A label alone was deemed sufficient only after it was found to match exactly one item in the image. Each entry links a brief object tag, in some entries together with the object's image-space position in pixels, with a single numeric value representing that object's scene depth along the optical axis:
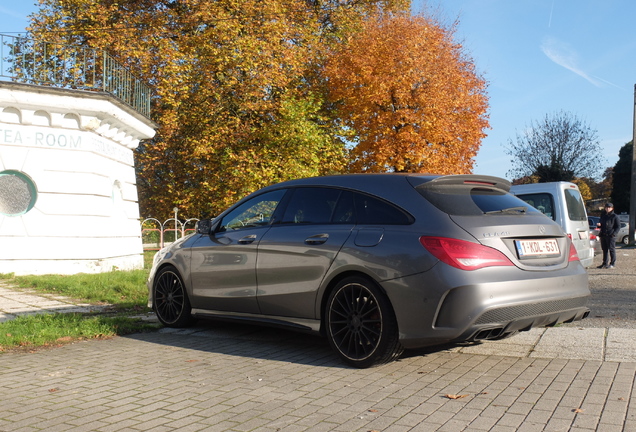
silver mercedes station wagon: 5.14
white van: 12.97
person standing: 18.12
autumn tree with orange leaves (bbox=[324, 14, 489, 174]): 29.28
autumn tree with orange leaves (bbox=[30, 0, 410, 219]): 25.98
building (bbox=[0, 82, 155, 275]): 13.54
